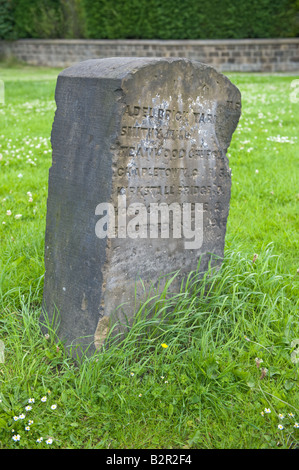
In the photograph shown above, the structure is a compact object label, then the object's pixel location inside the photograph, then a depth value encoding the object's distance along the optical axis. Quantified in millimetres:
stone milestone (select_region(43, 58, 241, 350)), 2521
